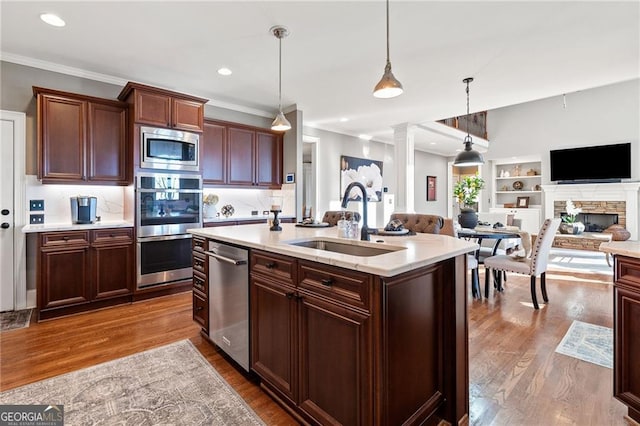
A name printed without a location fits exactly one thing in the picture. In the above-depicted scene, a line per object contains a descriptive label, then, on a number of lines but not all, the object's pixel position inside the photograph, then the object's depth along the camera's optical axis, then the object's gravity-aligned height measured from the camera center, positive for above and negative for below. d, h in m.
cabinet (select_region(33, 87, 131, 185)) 3.17 +0.81
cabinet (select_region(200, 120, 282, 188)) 4.45 +0.89
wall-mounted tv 6.73 +1.12
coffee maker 3.36 +0.05
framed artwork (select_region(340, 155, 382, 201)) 6.61 +0.86
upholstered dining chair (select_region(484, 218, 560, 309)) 3.28 -0.54
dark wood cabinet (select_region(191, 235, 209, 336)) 2.45 -0.58
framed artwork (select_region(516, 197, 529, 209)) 8.48 +0.26
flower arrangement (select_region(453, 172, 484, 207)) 5.16 +0.38
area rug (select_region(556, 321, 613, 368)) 2.28 -1.06
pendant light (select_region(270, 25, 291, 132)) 2.72 +1.61
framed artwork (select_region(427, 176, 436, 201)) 9.19 +0.74
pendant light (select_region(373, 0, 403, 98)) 2.09 +0.87
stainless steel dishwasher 1.99 -0.60
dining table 3.63 -0.28
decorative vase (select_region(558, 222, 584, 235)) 6.63 -0.34
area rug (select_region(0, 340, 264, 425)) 1.66 -1.09
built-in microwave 3.55 +0.77
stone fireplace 6.62 +0.24
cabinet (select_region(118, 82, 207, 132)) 3.47 +1.27
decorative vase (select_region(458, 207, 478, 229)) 4.07 -0.09
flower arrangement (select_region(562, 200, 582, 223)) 6.77 +0.00
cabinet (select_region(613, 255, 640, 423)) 1.58 -0.64
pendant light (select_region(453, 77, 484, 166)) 4.30 +0.76
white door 3.17 -0.04
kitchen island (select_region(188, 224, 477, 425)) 1.25 -0.55
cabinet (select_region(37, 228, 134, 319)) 3.01 -0.59
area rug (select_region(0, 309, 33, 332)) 2.86 -1.04
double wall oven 3.53 -0.12
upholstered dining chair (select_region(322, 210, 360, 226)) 3.39 -0.05
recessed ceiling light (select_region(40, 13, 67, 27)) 2.50 +1.61
